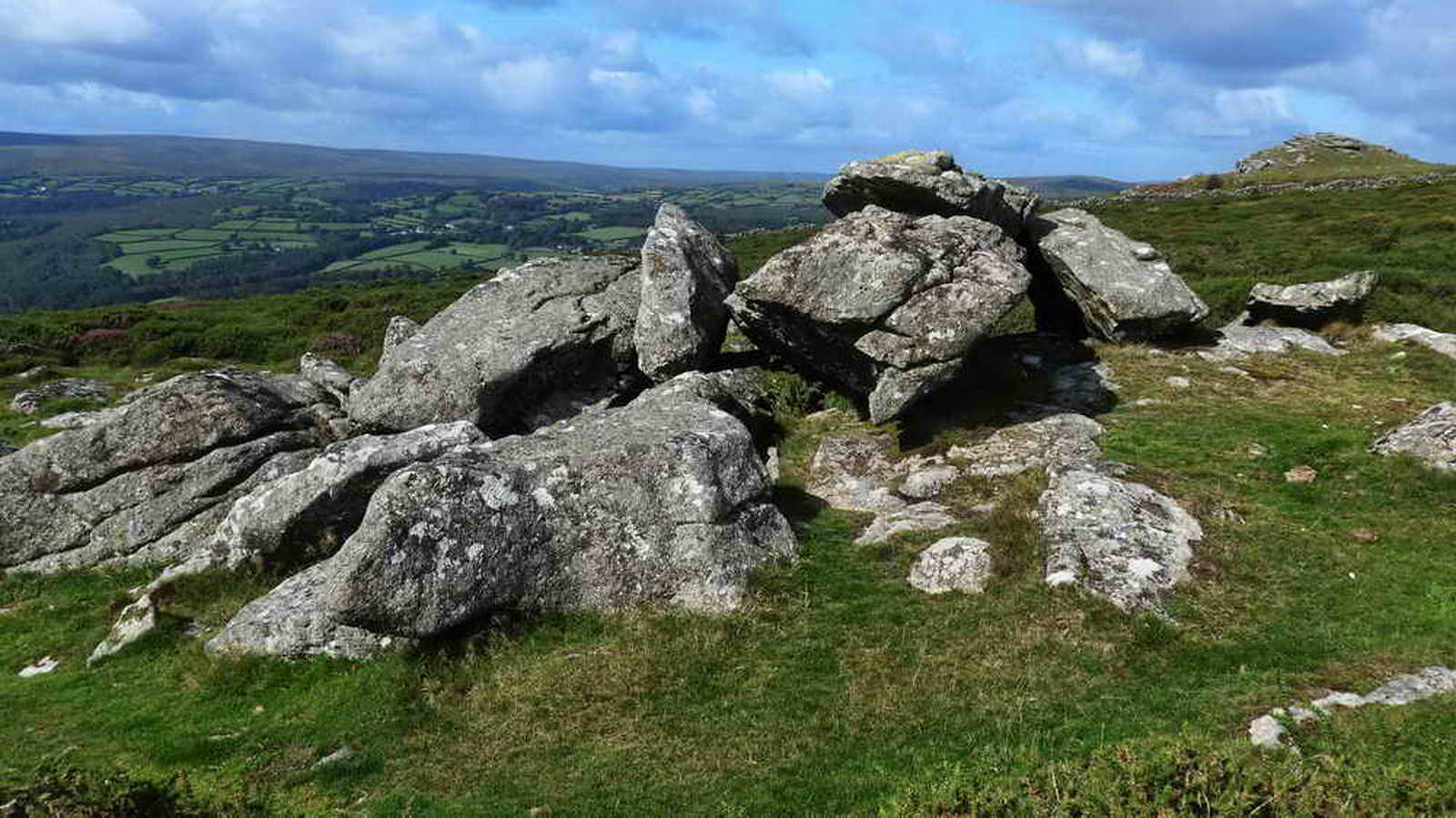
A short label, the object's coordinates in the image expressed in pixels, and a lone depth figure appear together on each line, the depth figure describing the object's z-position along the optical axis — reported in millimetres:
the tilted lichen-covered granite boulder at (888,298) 20312
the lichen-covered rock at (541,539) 13836
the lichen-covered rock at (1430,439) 17273
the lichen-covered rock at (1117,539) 13883
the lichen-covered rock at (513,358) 22531
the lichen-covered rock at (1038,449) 19531
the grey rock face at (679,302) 23469
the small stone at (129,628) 15297
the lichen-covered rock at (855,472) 19562
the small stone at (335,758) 11375
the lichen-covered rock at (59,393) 36562
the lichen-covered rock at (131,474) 19516
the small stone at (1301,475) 17797
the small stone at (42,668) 15227
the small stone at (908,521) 17156
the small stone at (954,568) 14797
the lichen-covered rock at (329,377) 25922
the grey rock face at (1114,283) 26625
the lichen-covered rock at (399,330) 27609
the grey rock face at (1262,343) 27625
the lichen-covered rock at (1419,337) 26859
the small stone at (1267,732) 9969
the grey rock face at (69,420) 31138
